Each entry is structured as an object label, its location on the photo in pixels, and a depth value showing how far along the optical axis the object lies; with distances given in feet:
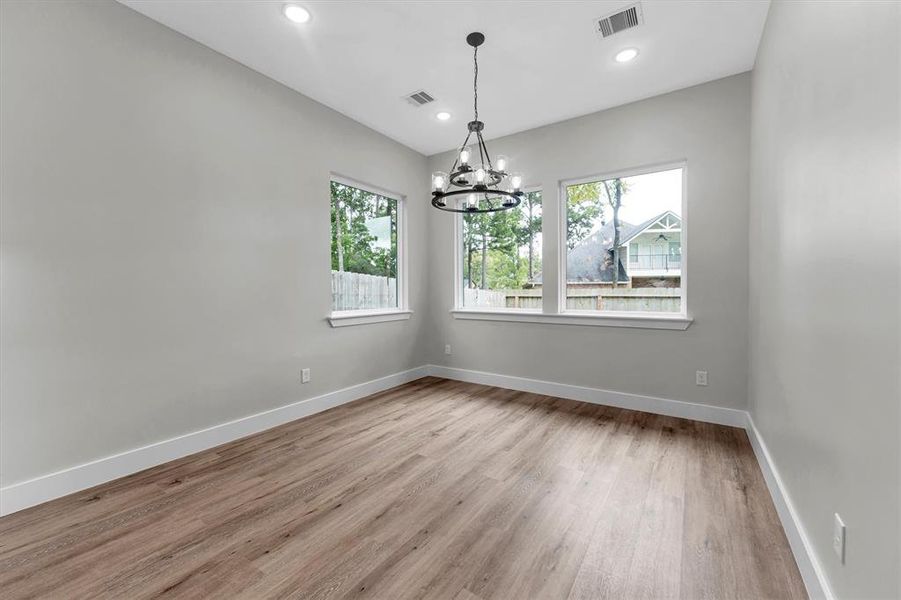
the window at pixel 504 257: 14.15
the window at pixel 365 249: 12.82
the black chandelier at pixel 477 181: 7.98
